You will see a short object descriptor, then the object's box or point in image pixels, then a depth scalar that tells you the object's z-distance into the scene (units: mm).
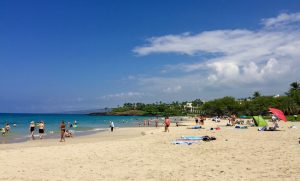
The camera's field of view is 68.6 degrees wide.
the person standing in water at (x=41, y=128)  20075
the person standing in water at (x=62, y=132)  17760
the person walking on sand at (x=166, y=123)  23104
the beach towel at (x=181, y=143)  12975
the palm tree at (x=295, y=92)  64708
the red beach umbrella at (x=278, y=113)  20257
